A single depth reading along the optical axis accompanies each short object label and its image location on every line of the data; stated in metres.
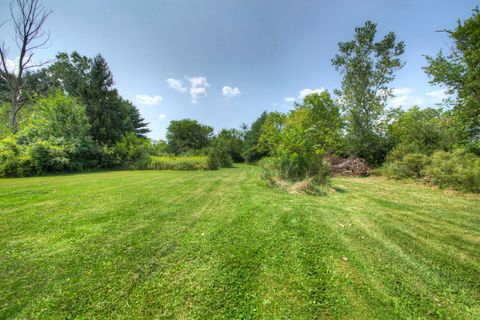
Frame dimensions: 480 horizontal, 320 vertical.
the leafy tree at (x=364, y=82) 12.23
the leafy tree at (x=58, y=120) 12.57
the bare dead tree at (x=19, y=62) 12.59
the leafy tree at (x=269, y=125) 25.66
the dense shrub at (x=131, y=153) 15.41
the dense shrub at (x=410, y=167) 7.57
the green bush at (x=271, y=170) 6.80
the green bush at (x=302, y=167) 6.73
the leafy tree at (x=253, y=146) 28.16
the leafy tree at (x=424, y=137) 8.83
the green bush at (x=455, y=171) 5.35
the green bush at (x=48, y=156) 9.79
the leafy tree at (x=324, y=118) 14.78
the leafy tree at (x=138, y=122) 30.00
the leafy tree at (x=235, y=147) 31.48
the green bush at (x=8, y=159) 8.85
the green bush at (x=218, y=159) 15.99
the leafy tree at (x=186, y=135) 35.44
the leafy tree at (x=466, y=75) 7.24
